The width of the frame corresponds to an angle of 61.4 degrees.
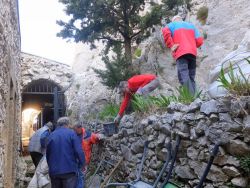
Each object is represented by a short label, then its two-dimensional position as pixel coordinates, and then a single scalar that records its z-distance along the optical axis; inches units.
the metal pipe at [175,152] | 76.0
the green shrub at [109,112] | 203.7
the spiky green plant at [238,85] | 75.8
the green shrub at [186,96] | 102.9
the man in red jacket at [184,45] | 125.2
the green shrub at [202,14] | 281.1
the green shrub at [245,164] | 71.0
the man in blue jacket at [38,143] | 194.8
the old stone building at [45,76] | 343.1
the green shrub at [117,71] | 216.3
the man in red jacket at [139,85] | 144.2
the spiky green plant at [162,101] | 119.8
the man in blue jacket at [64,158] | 123.1
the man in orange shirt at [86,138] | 162.4
